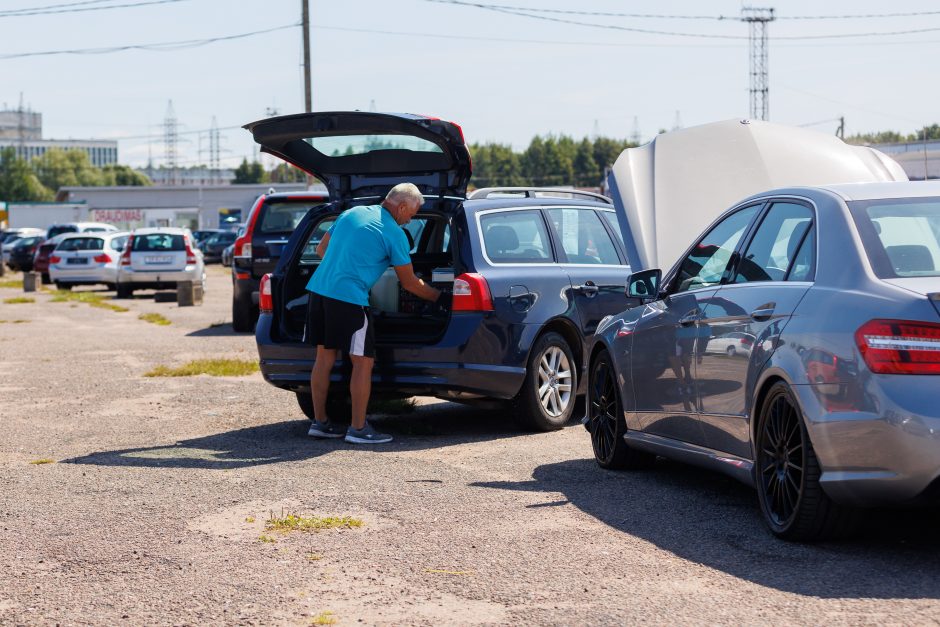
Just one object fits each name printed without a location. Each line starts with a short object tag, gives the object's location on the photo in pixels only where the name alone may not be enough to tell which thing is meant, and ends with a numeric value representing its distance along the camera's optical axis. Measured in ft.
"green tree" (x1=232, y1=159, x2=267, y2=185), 652.07
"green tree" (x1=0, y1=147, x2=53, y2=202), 633.20
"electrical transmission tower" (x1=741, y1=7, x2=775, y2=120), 234.58
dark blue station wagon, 31.32
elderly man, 30.91
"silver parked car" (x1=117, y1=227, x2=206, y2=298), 100.22
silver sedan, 17.25
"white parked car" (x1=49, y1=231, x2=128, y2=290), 118.32
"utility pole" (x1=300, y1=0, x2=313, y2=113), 127.34
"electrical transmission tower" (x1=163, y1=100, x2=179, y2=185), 493.77
